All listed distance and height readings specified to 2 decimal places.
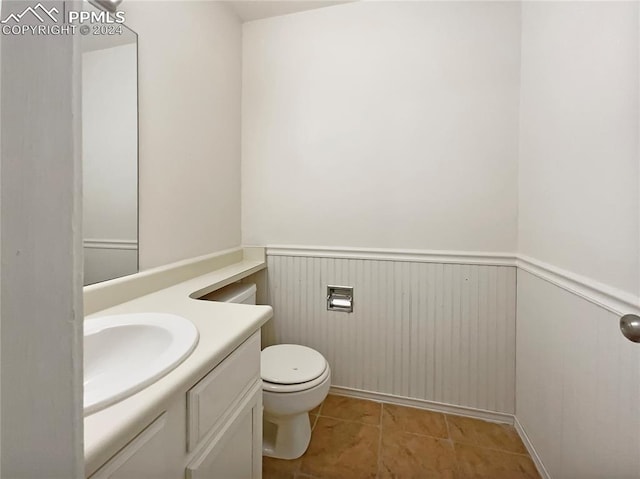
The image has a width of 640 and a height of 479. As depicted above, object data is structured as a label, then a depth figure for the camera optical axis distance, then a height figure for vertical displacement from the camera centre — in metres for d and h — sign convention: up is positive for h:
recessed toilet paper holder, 1.83 -0.40
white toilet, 1.29 -0.69
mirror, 1.04 +0.29
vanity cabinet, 0.55 -0.46
